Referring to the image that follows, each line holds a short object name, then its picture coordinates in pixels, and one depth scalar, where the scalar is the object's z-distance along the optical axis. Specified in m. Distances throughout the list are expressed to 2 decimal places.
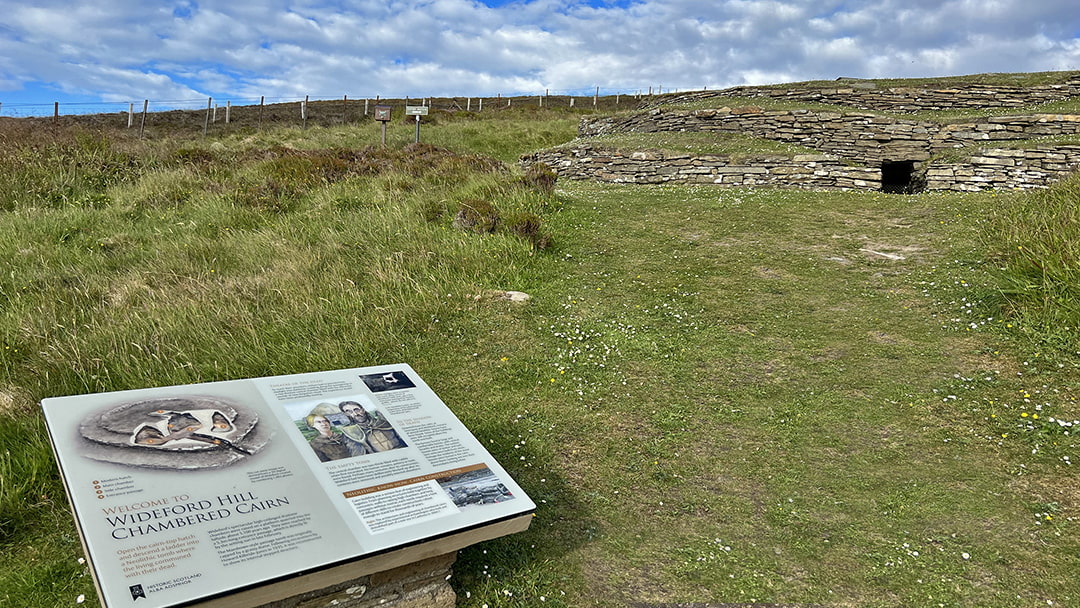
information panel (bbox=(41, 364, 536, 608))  2.08
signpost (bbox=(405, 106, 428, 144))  18.05
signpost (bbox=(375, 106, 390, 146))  17.33
